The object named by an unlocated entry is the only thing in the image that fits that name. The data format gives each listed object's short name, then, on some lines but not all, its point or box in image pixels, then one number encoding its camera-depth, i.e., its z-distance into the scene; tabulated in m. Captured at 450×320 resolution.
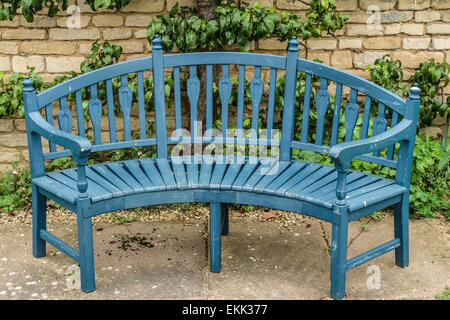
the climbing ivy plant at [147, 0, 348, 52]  4.31
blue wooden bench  3.18
